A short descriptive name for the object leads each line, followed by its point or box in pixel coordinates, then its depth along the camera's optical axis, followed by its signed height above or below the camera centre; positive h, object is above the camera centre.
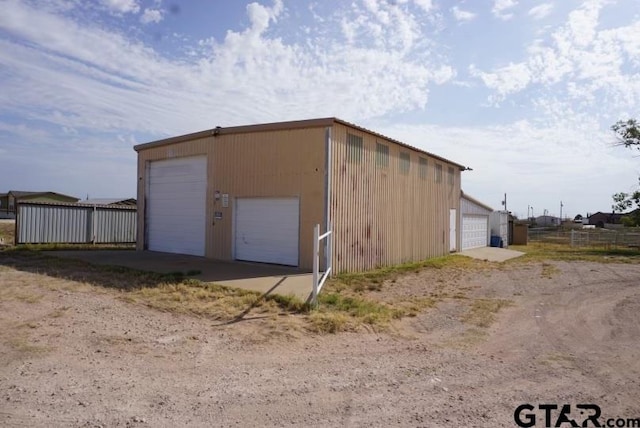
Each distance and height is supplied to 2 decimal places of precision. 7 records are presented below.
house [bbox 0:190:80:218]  69.88 +4.05
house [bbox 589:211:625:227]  92.10 +2.73
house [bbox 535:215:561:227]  91.74 +2.23
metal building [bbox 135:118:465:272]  13.21 +1.05
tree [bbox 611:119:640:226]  33.97 +2.58
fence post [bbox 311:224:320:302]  8.68 -0.77
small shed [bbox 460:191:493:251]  24.97 +0.46
